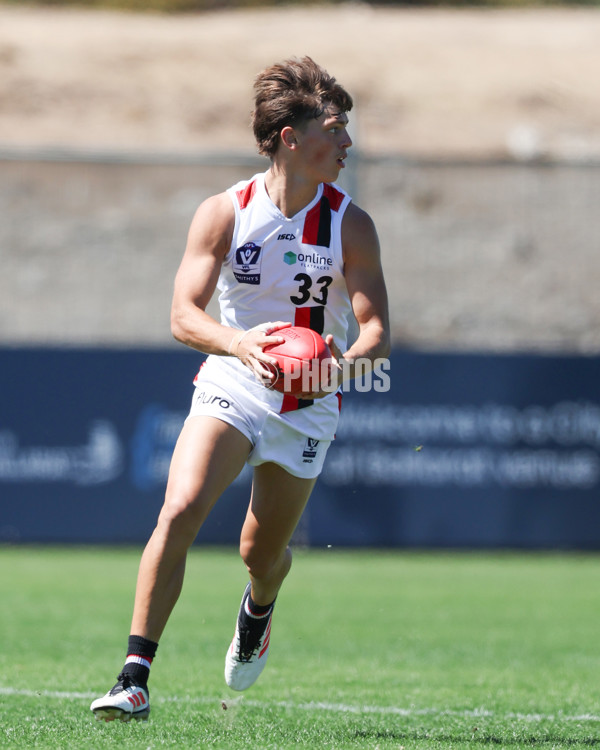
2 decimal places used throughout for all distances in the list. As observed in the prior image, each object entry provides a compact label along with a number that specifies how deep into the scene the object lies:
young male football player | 9.84
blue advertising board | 25.47
